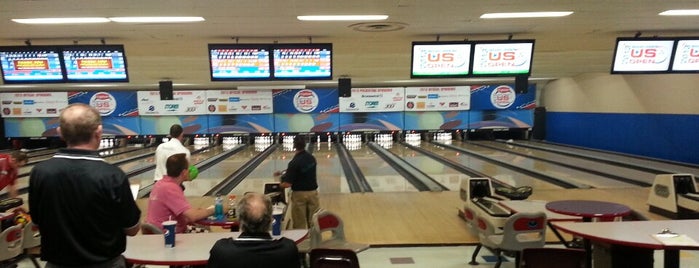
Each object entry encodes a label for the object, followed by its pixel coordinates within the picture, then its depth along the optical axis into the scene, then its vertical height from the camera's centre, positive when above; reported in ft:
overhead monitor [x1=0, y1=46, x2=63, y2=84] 17.38 +1.10
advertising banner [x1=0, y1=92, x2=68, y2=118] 48.93 -1.07
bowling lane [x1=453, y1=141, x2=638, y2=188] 25.65 -5.09
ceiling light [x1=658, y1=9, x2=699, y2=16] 15.33 +2.39
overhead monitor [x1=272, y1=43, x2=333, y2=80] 17.80 +1.09
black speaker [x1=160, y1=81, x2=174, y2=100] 27.15 +0.11
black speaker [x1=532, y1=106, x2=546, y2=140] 53.11 -3.51
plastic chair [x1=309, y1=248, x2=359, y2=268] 8.43 -2.90
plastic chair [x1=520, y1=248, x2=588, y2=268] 9.00 -3.12
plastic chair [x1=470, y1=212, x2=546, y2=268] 12.05 -3.60
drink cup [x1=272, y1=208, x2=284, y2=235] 8.95 -2.41
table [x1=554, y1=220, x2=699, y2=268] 8.82 -2.81
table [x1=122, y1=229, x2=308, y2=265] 8.07 -2.78
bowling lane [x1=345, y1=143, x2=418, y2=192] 25.66 -5.23
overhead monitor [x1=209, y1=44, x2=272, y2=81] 17.71 +1.11
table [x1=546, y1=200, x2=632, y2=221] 11.95 -3.10
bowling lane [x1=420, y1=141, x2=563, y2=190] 25.98 -5.17
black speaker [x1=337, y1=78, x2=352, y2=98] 27.02 +0.19
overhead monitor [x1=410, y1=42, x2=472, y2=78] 17.97 +1.15
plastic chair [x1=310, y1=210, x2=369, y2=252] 11.27 -3.33
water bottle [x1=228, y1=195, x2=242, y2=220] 11.93 -3.01
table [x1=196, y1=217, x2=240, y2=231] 11.31 -3.03
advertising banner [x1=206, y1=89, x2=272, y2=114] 49.98 -1.02
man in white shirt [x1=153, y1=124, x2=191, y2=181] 16.94 -1.97
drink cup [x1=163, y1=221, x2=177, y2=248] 8.69 -2.51
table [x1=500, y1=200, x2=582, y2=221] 13.35 -3.41
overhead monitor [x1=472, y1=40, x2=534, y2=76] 18.17 +1.22
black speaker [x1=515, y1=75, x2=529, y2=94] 21.61 +0.17
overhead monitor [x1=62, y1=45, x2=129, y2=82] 17.42 +1.09
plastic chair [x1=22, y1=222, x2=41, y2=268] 12.19 -3.67
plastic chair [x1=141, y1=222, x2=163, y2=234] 9.88 -2.76
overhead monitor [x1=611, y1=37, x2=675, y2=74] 18.49 +1.24
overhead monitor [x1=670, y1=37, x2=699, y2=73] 18.57 +1.19
